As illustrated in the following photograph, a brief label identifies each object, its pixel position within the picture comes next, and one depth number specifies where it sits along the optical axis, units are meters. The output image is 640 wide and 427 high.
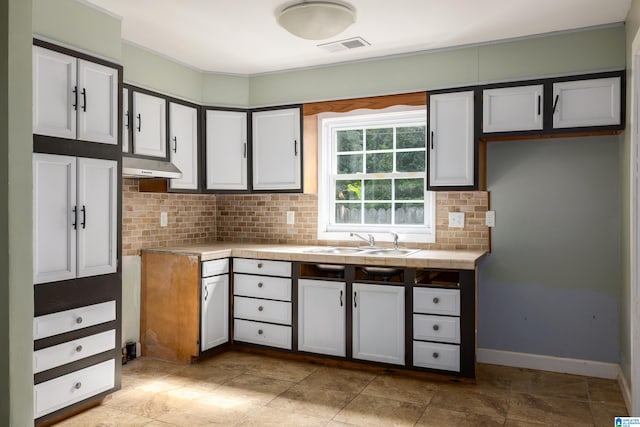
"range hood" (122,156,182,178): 3.44
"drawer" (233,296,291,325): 4.00
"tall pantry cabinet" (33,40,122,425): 2.69
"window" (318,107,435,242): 4.32
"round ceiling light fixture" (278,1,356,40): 2.93
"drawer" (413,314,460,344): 3.42
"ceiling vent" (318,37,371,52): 3.64
